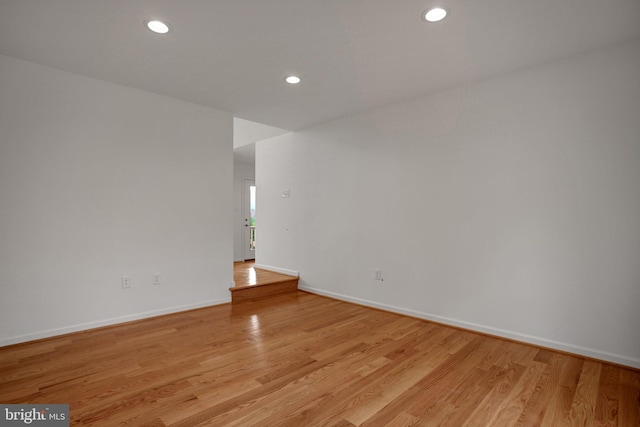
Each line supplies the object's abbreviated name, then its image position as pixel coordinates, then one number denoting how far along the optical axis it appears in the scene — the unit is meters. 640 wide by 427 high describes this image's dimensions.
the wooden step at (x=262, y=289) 4.33
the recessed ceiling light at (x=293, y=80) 3.19
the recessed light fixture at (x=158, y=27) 2.29
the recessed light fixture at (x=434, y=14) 2.15
